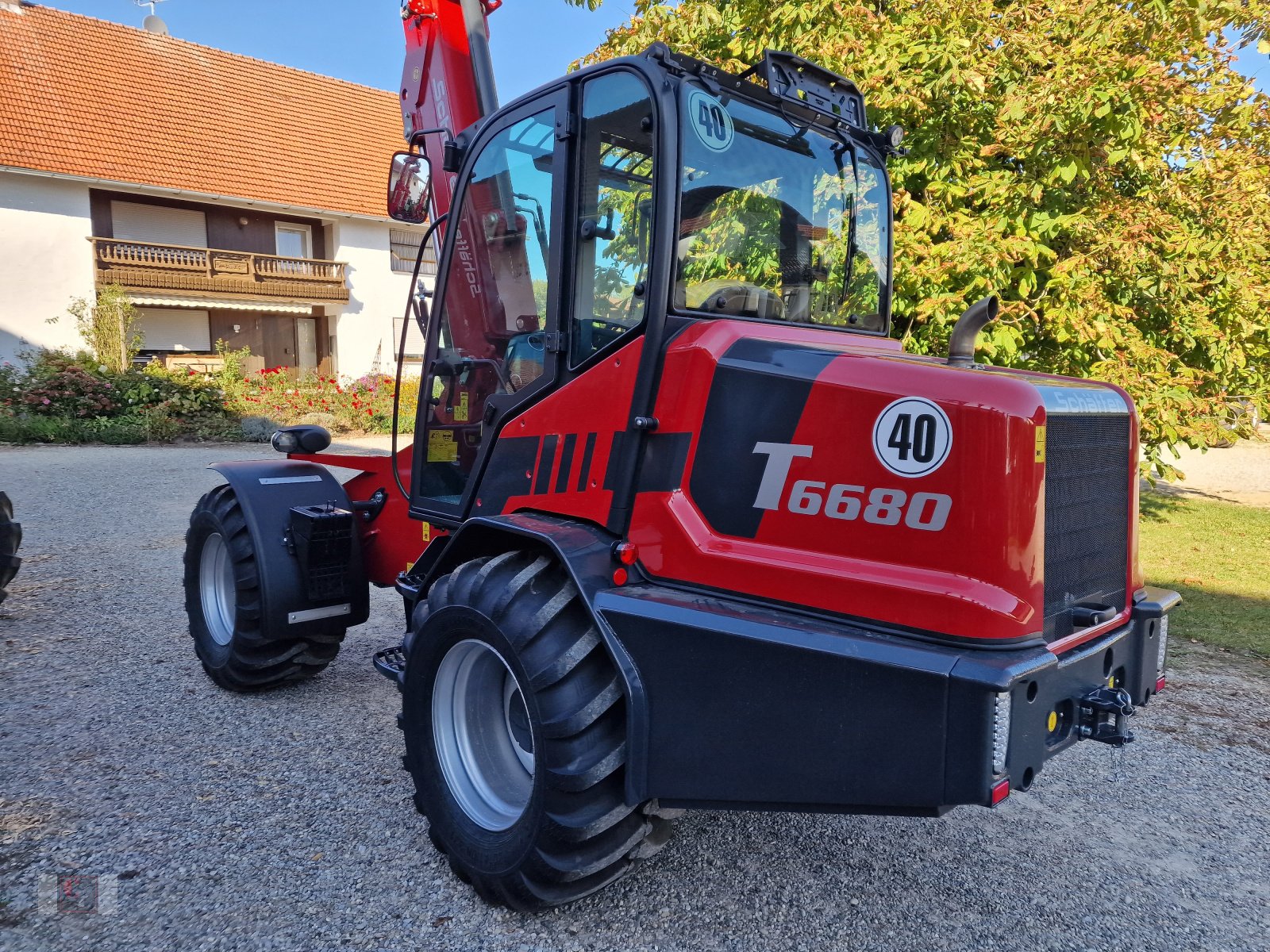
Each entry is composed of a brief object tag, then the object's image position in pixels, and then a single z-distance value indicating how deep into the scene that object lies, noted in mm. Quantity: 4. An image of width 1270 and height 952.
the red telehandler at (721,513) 2199
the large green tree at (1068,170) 6129
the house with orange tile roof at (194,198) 19891
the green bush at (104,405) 14945
